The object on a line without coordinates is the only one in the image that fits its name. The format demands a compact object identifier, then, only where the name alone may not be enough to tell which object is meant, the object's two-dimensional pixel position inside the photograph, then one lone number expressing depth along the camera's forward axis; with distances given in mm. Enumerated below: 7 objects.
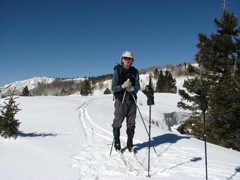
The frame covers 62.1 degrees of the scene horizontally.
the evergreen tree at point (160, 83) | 70875
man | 5281
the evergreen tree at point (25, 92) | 59438
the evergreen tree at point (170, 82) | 71262
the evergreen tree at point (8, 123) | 5277
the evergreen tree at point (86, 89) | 56594
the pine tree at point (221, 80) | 13914
